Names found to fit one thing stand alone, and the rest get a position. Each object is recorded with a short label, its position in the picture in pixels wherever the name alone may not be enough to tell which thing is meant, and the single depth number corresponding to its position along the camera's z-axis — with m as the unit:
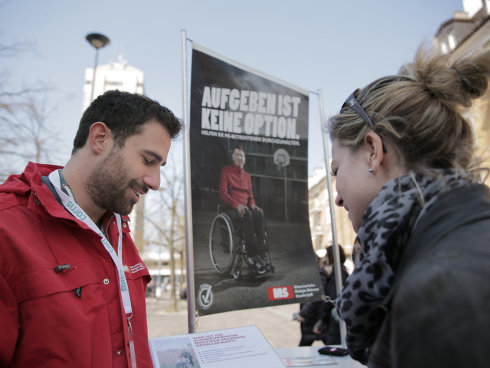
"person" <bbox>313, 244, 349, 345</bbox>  4.76
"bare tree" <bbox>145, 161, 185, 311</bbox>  19.02
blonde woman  0.62
